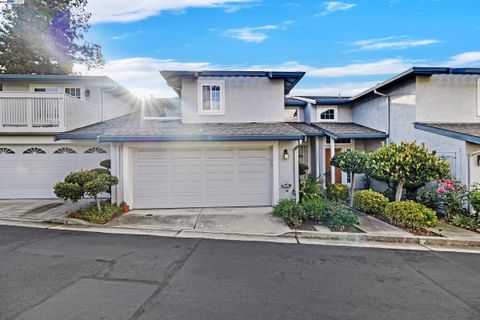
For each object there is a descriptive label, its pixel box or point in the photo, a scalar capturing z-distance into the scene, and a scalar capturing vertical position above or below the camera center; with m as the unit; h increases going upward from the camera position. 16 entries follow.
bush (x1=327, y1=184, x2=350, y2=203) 12.30 -1.69
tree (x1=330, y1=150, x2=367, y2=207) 10.45 -0.27
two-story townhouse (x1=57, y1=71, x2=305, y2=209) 9.96 -0.26
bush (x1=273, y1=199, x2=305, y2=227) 8.25 -1.76
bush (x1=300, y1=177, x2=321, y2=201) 10.80 -1.35
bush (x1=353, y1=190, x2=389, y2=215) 9.65 -1.67
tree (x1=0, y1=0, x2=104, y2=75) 22.27 +10.23
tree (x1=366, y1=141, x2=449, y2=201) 8.70 -0.35
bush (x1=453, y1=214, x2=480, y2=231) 8.14 -2.04
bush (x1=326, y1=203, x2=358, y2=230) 7.85 -1.83
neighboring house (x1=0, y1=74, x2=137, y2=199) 11.62 +1.02
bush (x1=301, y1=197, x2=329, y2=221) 8.49 -1.68
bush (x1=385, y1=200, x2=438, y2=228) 7.89 -1.75
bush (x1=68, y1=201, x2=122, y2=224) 8.51 -1.76
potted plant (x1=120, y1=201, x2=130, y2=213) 9.77 -1.71
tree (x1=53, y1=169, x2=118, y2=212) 8.30 -0.82
